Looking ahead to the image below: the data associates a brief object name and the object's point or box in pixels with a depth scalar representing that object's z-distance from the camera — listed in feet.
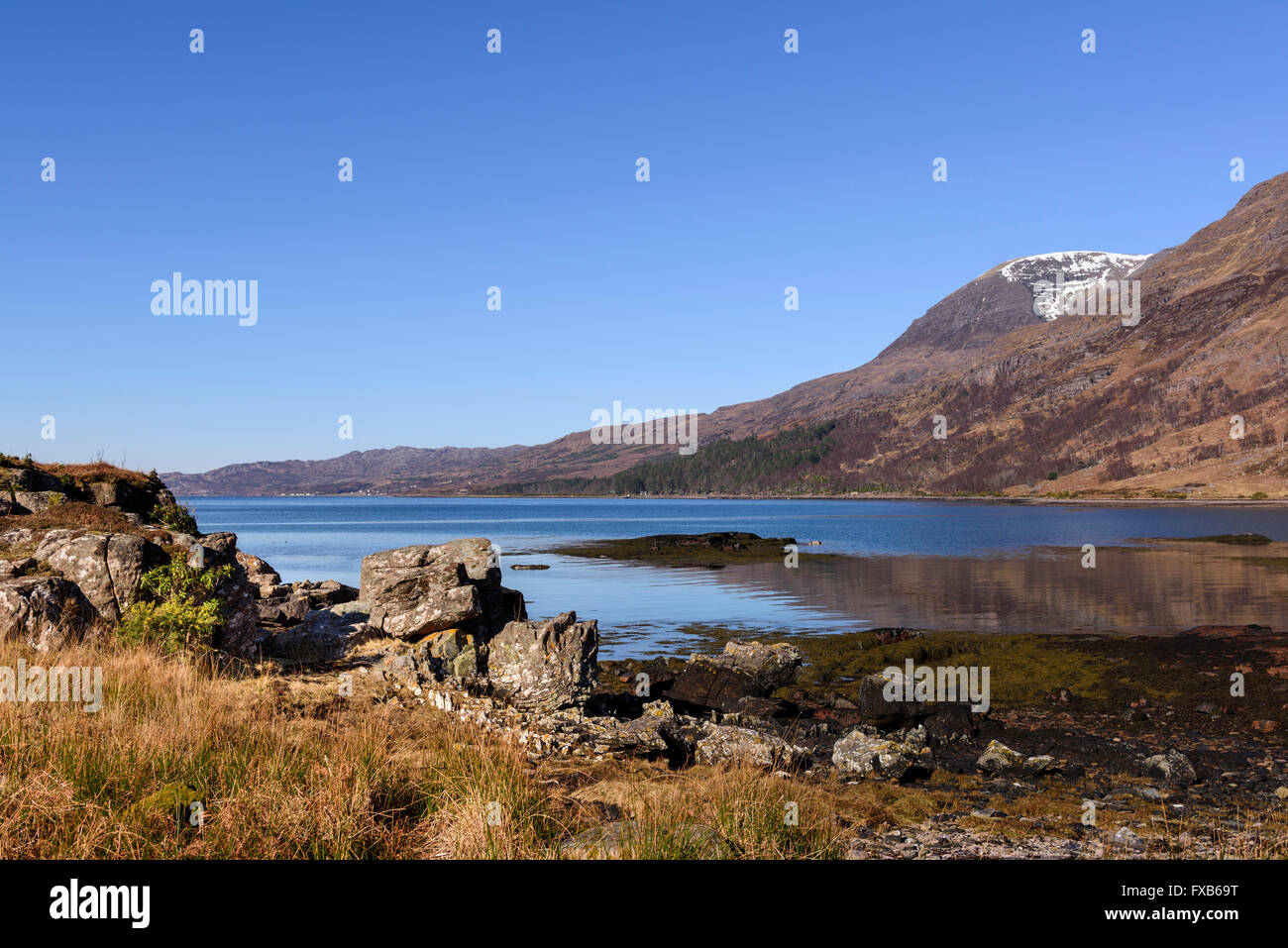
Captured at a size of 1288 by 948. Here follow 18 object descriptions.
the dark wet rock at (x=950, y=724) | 60.08
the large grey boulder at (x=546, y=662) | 59.11
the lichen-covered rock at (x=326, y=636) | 59.98
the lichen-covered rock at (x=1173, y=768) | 49.16
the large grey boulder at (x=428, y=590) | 64.49
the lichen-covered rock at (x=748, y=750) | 49.65
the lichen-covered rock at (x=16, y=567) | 48.24
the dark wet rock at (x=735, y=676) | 74.08
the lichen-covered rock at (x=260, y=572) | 94.39
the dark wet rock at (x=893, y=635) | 98.43
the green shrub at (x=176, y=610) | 47.85
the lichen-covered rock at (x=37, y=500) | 72.28
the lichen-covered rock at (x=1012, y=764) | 50.60
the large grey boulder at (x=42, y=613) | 44.19
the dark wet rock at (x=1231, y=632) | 93.86
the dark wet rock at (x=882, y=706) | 66.44
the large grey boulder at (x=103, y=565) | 50.44
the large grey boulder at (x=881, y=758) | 49.60
